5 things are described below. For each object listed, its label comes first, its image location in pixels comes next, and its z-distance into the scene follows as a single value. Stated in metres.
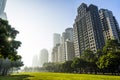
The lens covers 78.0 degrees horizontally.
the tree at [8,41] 12.44
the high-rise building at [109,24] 89.58
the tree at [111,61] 36.29
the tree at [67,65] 70.86
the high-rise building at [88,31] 86.56
